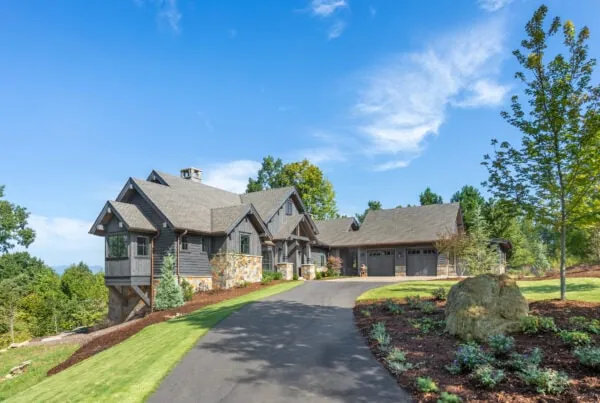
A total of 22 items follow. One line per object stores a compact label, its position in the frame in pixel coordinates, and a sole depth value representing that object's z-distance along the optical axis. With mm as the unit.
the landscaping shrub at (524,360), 7379
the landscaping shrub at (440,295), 14947
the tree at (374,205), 63938
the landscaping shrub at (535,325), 9594
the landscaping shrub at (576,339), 8414
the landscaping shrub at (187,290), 22984
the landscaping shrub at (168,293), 21203
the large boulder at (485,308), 9711
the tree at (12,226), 44750
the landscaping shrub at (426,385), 6904
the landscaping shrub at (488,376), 6730
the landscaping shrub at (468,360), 7457
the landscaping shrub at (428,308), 12688
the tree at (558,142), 13195
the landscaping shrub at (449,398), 6355
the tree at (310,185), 52188
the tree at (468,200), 46447
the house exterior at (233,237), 24062
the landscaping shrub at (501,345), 8164
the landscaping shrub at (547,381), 6398
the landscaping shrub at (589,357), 7064
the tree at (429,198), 57062
